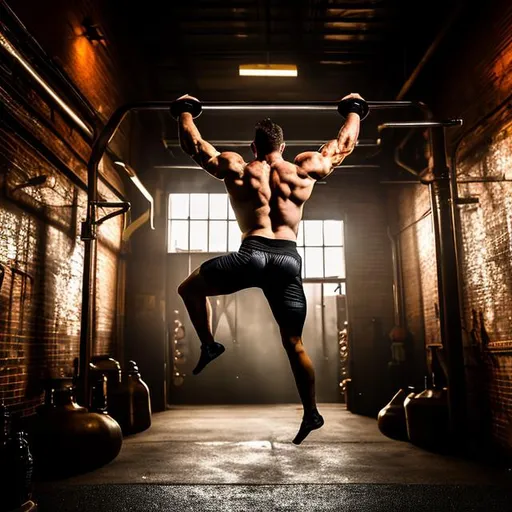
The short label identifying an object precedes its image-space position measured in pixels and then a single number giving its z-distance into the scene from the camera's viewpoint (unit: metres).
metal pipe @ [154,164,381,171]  7.11
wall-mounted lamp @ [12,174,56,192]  4.59
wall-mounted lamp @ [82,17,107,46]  6.13
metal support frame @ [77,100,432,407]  4.73
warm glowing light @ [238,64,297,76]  6.49
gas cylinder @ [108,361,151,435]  6.41
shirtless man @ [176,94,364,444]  2.88
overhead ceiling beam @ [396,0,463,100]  5.54
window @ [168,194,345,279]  9.71
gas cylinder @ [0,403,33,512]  3.16
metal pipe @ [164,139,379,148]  6.40
